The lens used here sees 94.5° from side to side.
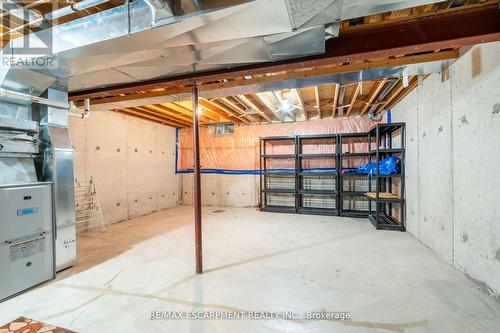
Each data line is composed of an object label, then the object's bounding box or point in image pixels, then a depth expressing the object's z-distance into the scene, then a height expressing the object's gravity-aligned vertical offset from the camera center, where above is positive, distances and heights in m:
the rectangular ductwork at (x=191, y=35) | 1.41 +0.94
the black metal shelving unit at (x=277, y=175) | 5.61 -0.24
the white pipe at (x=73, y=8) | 1.62 +1.16
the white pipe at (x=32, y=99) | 2.24 +0.73
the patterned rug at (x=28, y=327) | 1.64 -1.16
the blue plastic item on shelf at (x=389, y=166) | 4.02 -0.04
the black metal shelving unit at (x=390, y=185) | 3.91 -0.42
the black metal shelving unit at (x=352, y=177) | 5.12 -0.29
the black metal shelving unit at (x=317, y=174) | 5.24 -0.21
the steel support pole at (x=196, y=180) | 2.52 -0.15
